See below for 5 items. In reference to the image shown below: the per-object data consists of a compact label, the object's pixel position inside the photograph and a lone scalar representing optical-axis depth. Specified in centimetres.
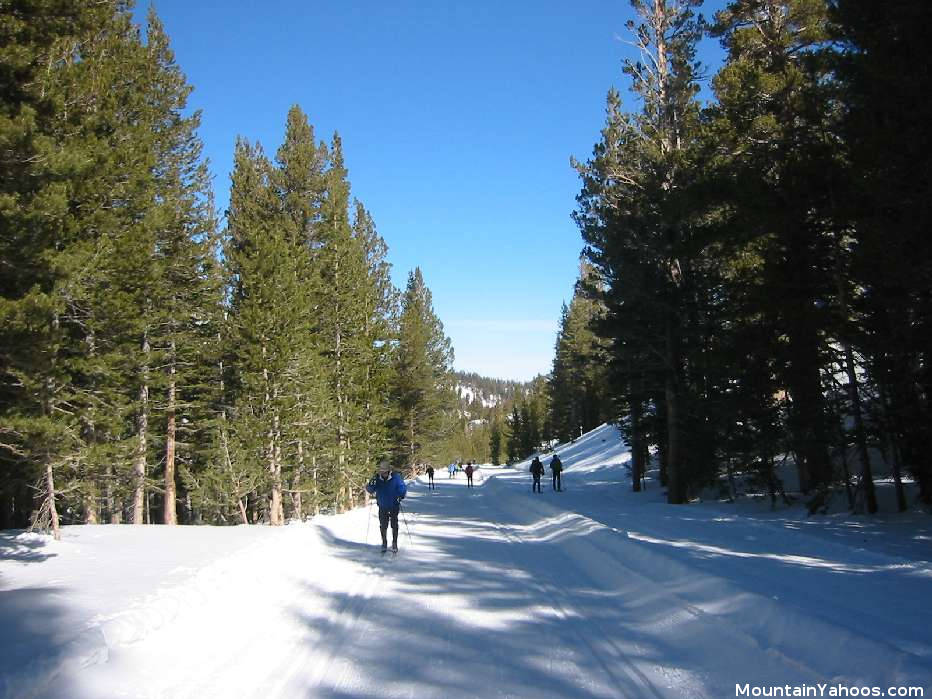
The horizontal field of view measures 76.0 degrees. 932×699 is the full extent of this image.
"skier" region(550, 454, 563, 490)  2905
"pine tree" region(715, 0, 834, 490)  1350
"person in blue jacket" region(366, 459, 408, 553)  1175
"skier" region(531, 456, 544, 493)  2928
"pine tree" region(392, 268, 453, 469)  4466
